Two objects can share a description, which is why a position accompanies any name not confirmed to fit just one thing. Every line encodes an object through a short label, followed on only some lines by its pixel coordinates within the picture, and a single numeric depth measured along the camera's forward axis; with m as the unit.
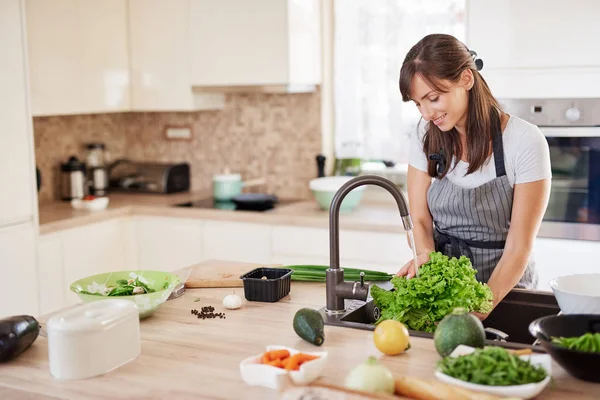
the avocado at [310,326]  1.97
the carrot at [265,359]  1.75
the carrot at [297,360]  1.70
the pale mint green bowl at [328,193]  4.18
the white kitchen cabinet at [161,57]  4.58
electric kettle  4.72
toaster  4.95
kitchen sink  2.34
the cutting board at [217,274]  2.62
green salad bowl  2.20
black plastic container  2.40
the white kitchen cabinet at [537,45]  3.47
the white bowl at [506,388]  1.54
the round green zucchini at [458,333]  1.79
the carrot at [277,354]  1.76
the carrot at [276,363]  1.73
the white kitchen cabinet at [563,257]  3.50
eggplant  1.90
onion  1.58
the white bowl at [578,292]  1.94
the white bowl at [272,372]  1.68
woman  2.43
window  4.36
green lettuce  2.05
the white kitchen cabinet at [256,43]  4.27
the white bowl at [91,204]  4.34
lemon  1.87
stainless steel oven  3.54
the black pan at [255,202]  4.41
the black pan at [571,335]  1.65
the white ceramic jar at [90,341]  1.79
